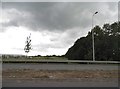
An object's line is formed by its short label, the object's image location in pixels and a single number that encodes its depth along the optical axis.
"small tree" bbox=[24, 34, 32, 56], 20.87
